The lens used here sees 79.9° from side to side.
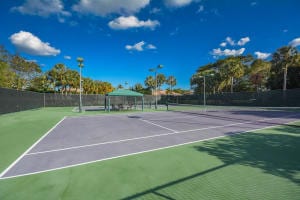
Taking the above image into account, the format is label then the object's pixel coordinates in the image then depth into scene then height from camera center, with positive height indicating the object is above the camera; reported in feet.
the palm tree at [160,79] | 192.24 +21.07
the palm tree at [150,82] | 189.61 +17.76
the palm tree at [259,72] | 127.95 +19.01
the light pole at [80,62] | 59.78 +12.45
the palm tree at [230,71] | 115.75 +18.21
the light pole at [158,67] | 76.80 +13.62
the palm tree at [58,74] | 123.54 +17.05
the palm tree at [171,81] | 193.63 +19.17
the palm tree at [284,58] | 95.09 +22.40
